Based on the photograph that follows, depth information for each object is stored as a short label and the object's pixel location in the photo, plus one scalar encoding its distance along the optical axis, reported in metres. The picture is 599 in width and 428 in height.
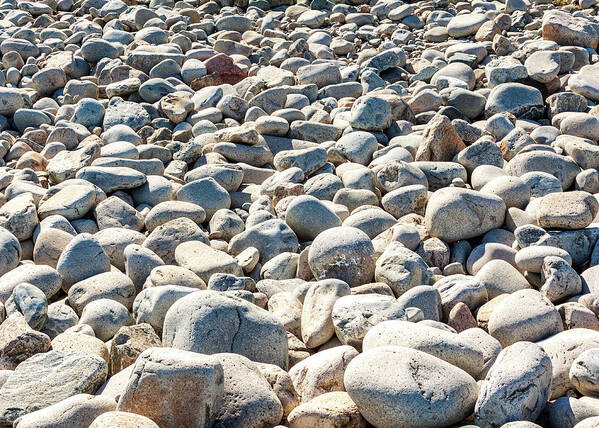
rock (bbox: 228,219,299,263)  4.78
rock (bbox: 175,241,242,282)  4.44
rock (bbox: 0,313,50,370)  3.49
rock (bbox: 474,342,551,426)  2.74
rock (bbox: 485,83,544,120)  6.68
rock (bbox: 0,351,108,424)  3.05
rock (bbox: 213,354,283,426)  2.86
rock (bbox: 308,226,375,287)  4.25
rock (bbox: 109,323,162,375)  3.41
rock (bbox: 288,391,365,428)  2.83
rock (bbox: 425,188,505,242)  4.64
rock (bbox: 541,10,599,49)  8.02
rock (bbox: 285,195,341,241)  4.90
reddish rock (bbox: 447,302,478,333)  3.81
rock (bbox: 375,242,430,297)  4.16
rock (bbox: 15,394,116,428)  2.72
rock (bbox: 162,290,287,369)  3.33
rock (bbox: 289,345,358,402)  3.13
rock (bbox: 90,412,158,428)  2.53
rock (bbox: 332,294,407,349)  3.51
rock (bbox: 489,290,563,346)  3.51
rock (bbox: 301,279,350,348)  3.69
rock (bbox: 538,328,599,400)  3.10
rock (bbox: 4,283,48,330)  3.83
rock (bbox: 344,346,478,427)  2.74
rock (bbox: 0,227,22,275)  4.58
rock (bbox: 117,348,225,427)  2.75
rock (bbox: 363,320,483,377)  3.09
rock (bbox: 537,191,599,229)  4.40
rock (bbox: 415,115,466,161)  5.89
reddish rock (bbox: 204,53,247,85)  8.05
